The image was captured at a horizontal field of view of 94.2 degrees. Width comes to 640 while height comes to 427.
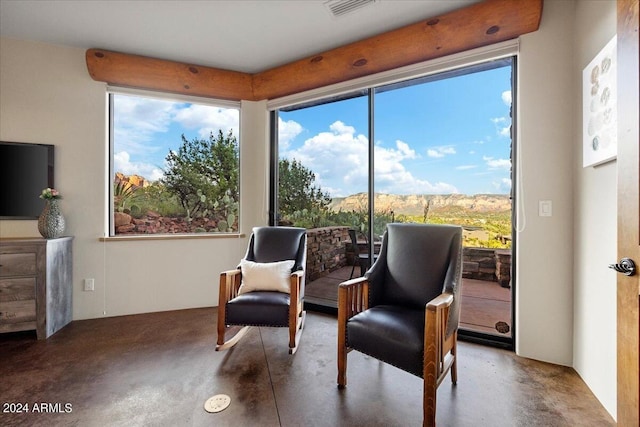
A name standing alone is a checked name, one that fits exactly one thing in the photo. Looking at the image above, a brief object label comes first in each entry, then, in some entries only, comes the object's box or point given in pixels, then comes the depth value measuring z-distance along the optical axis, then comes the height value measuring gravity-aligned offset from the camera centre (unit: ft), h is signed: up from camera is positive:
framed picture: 5.14 +2.00
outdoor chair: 10.00 -1.45
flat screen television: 9.14 +1.09
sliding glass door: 8.36 +1.48
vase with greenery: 8.79 -0.18
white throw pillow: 8.14 -1.79
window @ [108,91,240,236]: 10.65 +1.78
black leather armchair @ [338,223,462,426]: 4.97 -1.92
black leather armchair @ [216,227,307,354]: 7.36 -2.35
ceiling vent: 7.47 +5.32
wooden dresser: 8.06 -2.03
